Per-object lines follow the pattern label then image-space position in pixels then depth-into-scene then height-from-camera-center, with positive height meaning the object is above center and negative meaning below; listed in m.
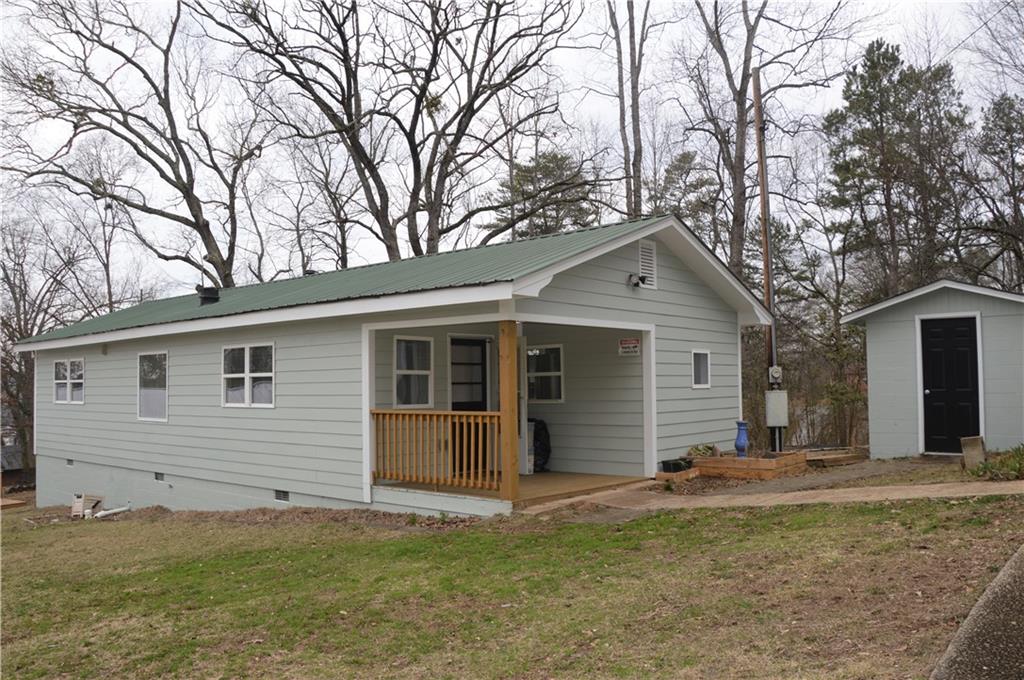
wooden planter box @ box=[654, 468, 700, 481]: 10.80 -1.42
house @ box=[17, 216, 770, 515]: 9.35 -0.02
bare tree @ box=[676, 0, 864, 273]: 20.89 +7.27
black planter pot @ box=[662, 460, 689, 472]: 11.01 -1.30
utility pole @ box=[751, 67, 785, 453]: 13.13 +1.87
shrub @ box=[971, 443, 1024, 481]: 8.29 -1.07
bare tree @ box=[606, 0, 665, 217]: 23.67 +8.50
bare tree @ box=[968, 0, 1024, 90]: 16.04 +6.71
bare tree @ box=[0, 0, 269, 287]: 24.50 +8.00
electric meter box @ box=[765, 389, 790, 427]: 12.81 -0.64
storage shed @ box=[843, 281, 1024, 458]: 11.38 -0.04
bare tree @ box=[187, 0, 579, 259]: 22.44 +8.43
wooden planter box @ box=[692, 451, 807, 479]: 11.01 -1.34
